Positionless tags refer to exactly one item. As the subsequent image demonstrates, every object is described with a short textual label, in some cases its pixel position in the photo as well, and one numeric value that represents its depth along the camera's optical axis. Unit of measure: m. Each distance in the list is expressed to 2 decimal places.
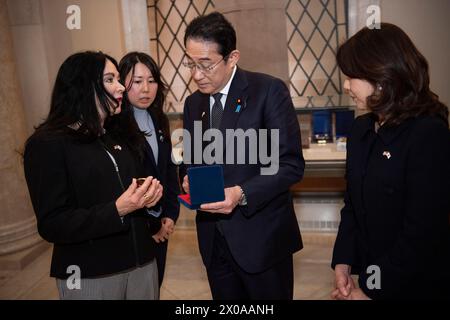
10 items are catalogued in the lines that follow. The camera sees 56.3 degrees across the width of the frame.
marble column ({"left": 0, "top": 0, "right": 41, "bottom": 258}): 3.84
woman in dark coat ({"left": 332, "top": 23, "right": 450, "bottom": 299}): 1.31
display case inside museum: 4.53
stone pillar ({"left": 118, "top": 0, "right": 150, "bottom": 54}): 4.74
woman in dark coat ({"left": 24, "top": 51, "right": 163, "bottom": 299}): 1.63
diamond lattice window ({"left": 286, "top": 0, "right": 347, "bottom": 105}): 4.82
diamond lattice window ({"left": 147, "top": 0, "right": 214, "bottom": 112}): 5.16
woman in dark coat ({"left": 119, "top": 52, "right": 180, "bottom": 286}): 2.39
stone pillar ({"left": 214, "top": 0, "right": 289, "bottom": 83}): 4.68
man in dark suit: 1.85
